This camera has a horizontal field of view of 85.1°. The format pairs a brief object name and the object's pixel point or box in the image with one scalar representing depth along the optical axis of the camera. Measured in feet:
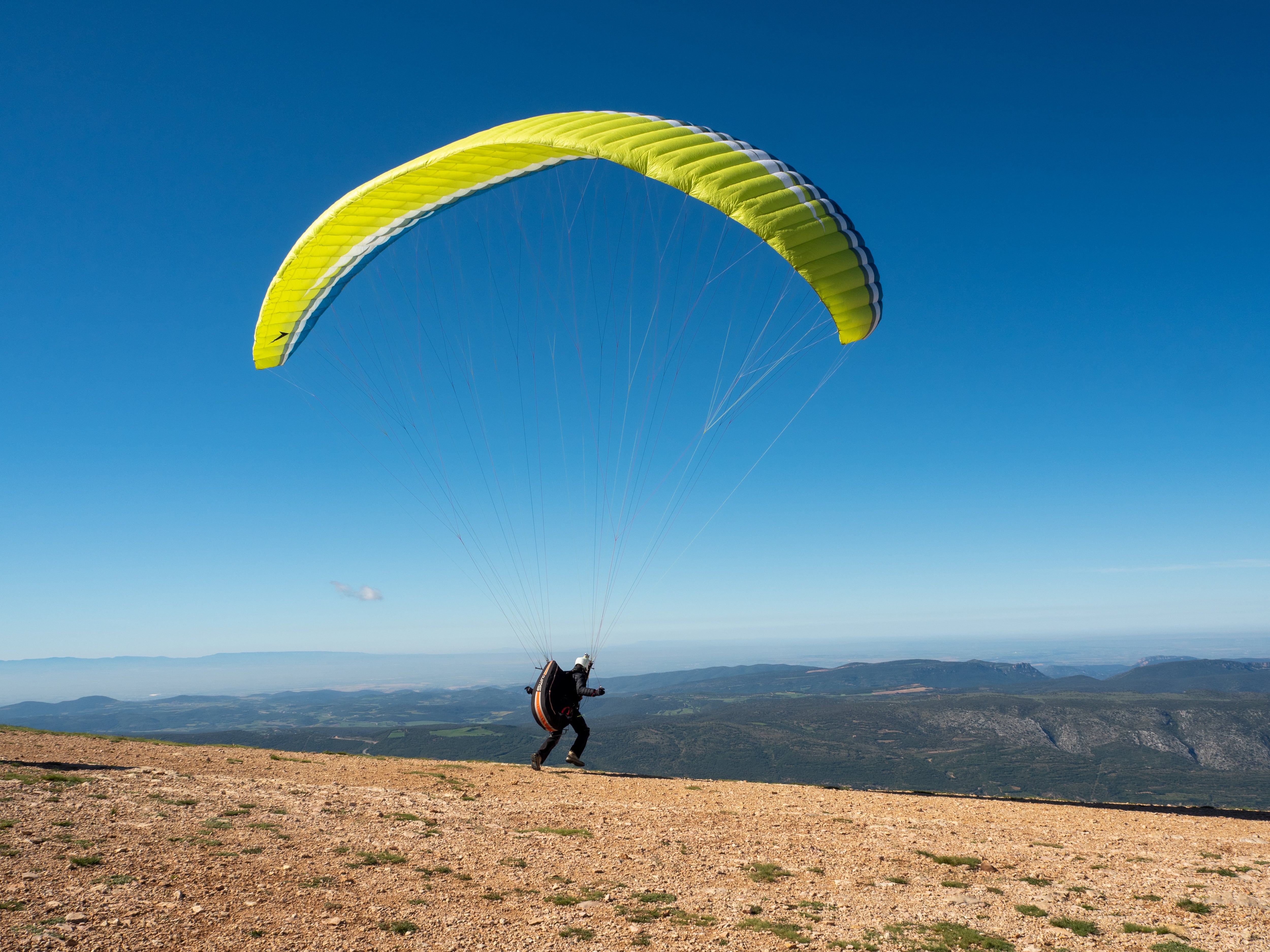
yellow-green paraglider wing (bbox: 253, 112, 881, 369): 39.04
